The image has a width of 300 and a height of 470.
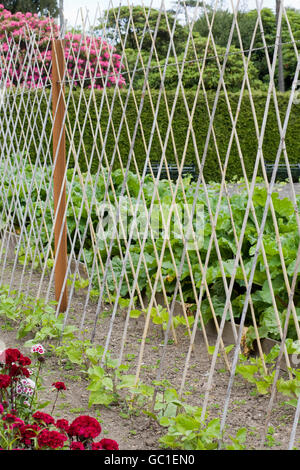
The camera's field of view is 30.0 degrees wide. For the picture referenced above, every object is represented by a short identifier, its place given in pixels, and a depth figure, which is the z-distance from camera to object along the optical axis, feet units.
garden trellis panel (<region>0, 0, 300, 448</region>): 9.55
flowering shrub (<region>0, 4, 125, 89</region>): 46.70
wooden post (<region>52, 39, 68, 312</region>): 13.07
